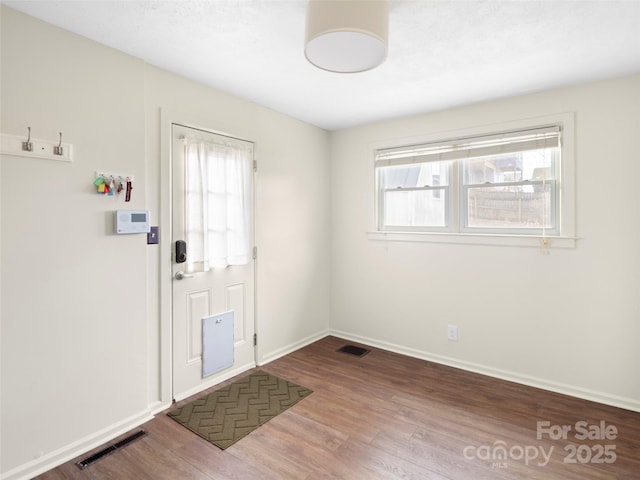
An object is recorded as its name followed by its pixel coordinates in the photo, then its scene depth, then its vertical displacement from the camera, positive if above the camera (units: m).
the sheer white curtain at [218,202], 2.76 +0.33
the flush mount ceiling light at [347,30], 1.59 +0.99
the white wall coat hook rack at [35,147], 1.83 +0.52
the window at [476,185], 2.96 +0.52
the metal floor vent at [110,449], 2.01 -1.28
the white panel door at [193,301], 2.67 -0.51
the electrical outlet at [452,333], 3.40 -0.92
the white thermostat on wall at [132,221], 2.26 +0.13
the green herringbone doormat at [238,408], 2.32 -1.25
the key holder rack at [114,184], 2.18 +0.37
